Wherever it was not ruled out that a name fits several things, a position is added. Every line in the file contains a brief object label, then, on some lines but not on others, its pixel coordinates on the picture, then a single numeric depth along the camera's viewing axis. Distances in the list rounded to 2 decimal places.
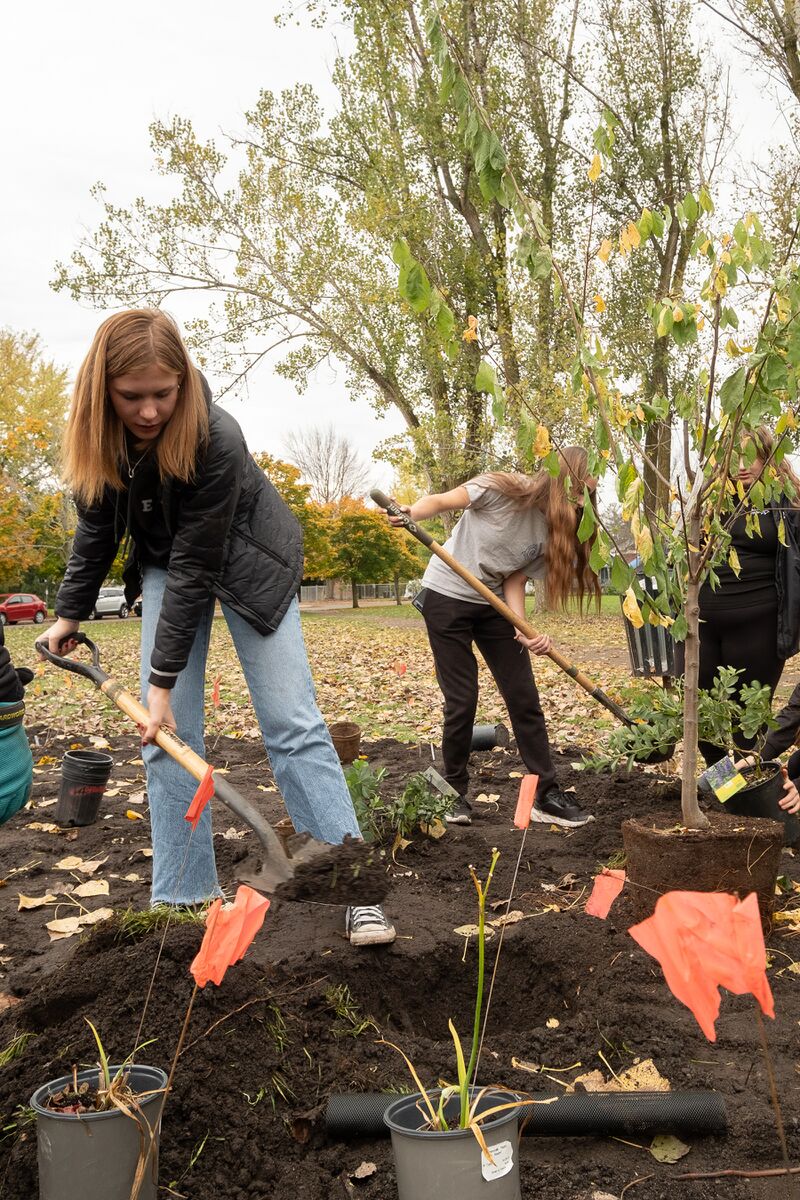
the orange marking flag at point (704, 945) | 1.31
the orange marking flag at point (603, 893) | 1.85
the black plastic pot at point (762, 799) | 3.54
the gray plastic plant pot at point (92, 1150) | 1.62
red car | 34.34
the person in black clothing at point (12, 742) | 3.26
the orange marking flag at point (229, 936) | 1.57
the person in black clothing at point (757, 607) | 4.32
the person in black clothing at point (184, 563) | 2.69
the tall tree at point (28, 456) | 28.86
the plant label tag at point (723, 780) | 3.20
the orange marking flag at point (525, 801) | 2.05
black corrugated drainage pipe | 1.94
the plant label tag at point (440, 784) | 4.32
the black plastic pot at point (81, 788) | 4.64
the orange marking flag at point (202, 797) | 1.74
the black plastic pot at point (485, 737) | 6.19
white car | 34.81
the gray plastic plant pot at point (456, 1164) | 1.49
